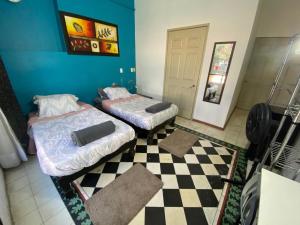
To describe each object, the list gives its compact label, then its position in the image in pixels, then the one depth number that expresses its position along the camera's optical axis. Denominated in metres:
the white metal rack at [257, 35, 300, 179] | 1.07
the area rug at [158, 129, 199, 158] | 2.43
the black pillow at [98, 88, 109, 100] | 3.33
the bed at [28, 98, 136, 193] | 1.44
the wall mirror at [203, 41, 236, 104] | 2.70
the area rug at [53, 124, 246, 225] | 1.44
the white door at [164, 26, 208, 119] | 3.04
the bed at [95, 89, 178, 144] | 2.46
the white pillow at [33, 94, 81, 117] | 2.34
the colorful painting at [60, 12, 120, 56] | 2.63
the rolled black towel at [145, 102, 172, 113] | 2.60
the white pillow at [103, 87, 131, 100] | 3.33
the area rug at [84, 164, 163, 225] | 1.41
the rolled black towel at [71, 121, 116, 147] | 1.65
